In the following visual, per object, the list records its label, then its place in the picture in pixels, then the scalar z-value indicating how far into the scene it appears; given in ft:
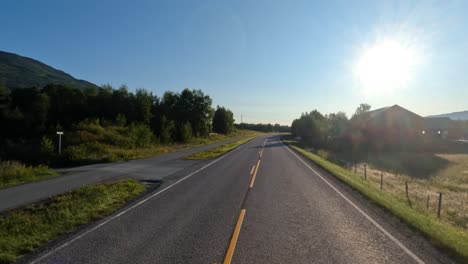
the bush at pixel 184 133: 201.16
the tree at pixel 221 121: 383.20
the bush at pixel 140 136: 134.01
